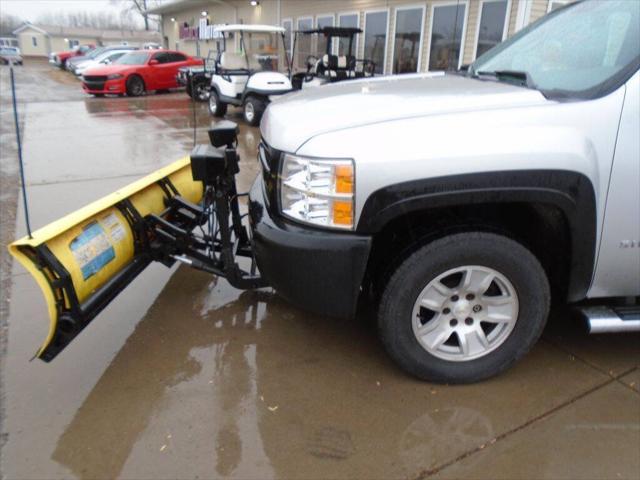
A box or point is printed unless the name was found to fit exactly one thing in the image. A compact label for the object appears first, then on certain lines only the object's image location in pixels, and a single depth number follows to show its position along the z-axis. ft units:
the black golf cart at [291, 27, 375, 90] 40.68
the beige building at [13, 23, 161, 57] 256.32
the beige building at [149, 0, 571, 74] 38.83
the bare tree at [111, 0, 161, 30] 192.80
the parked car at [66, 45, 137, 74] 99.72
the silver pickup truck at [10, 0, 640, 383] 7.58
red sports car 59.67
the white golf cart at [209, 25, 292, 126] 39.40
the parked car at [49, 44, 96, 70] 122.72
